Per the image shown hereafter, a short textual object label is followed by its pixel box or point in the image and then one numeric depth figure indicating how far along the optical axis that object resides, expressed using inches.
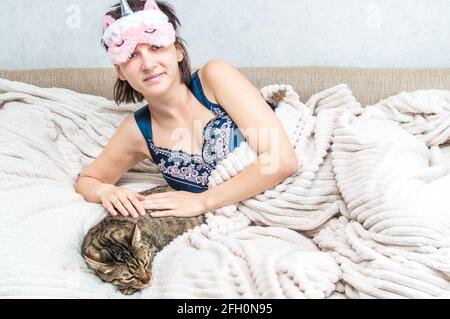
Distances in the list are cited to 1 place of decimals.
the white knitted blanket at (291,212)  36.5
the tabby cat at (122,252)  39.8
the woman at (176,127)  46.3
